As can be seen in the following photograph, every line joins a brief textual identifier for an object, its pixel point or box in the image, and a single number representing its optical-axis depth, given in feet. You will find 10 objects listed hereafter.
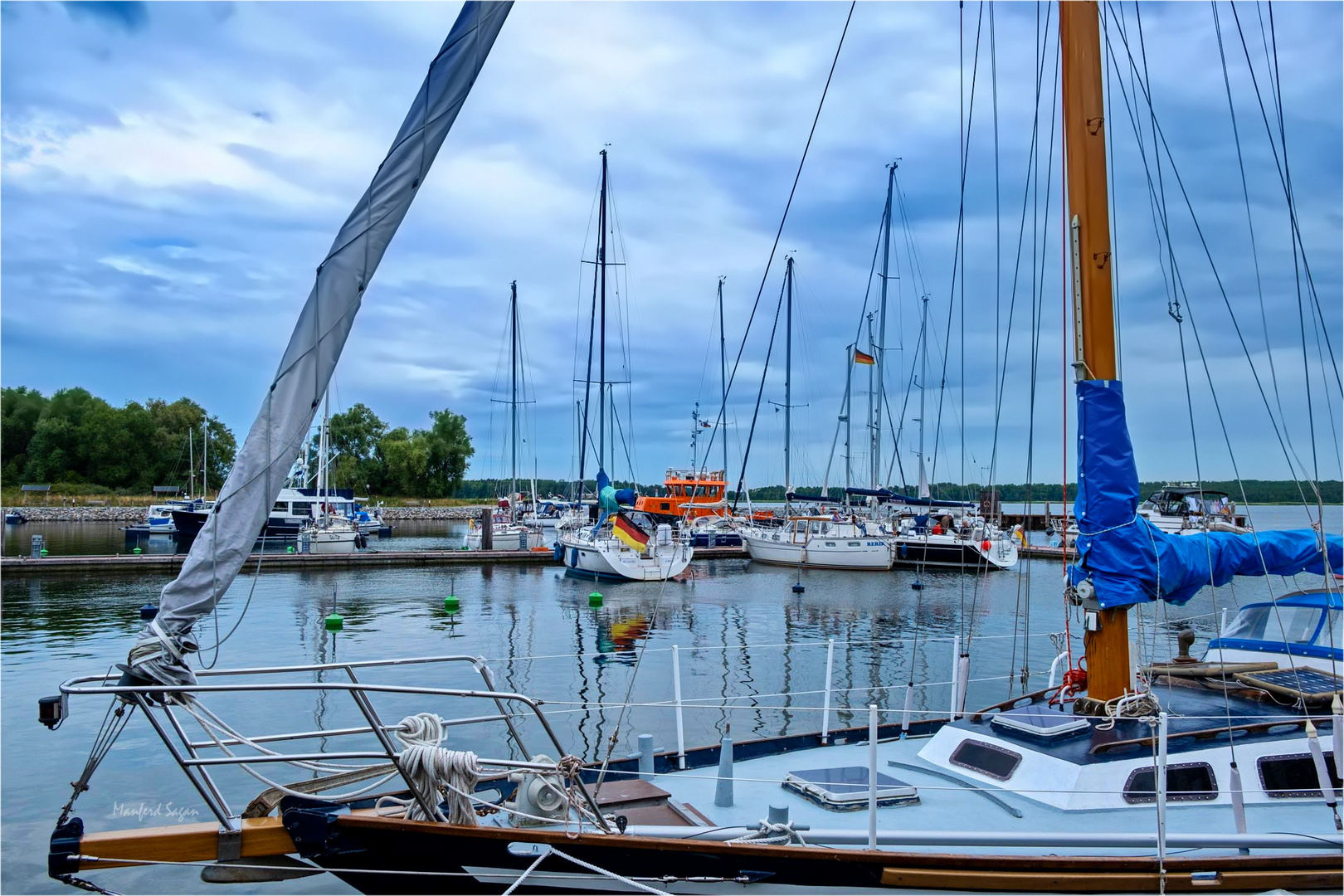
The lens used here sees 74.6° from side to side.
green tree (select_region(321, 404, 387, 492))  414.62
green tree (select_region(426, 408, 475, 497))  422.82
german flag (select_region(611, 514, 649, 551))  148.05
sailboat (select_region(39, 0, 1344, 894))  19.76
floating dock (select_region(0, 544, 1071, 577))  136.26
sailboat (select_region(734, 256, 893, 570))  164.45
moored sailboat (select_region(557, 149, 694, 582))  143.84
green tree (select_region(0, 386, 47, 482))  348.79
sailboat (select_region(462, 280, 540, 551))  194.29
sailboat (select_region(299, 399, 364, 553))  186.50
